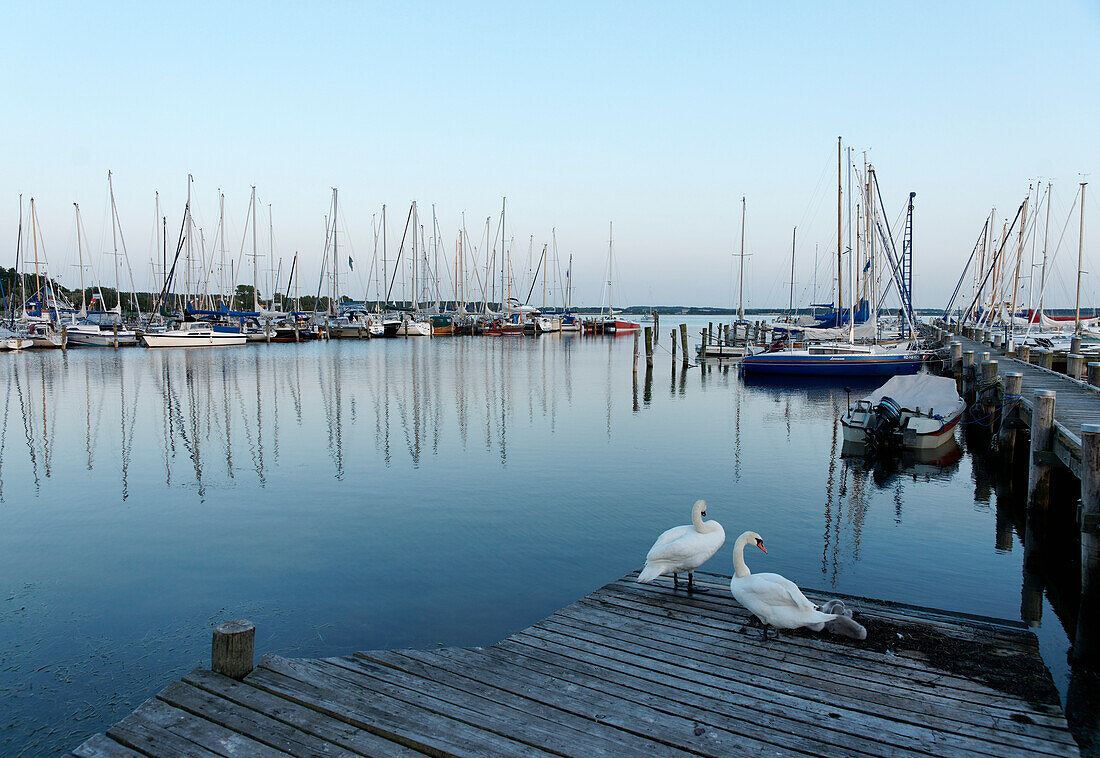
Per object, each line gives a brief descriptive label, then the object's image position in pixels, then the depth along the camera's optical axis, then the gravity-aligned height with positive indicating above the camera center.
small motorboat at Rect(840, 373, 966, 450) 18.67 -2.71
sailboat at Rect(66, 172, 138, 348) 59.81 -1.54
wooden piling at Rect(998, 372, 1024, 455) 15.84 -2.14
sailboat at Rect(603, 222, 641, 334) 92.00 -1.38
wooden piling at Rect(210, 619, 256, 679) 5.06 -2.36
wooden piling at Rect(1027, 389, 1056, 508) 11.37 -2.09
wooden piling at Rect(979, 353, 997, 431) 19.59 -2.08
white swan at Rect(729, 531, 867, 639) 5.89 -2.41
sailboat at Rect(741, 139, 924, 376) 36.53 -2.31
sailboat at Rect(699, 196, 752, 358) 48.28 -2.36
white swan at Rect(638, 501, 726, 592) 6.91 -2.26
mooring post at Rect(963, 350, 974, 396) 25.69 -2.06
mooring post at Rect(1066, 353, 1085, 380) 19.47 -1.33
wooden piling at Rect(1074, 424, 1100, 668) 8.28 -2.50
